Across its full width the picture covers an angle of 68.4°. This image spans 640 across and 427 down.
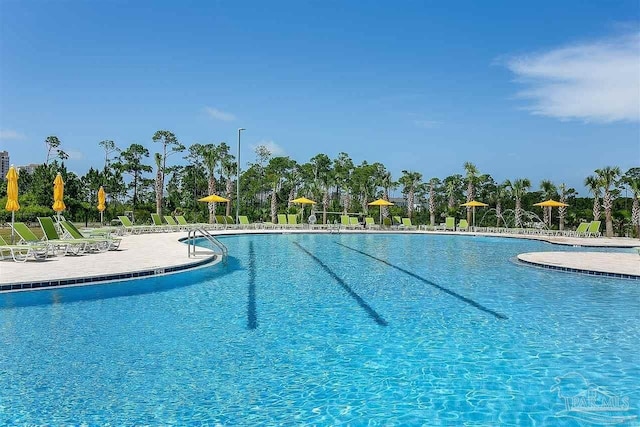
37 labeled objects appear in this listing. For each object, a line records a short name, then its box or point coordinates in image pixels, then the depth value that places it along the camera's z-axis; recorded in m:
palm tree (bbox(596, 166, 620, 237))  30.11
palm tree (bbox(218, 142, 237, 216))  42.59
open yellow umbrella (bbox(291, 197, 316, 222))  30.53
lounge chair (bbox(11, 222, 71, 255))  11.63
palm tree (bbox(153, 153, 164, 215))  37.50
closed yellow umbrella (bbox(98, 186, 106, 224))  21.46
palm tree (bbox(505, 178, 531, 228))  36.25
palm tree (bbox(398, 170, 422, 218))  42.94
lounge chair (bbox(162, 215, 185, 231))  24.86
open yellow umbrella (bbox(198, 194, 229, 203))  28.33
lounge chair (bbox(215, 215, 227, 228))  31.85
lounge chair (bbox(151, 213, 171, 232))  24.22
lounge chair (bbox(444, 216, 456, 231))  29.12
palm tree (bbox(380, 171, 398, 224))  45.09
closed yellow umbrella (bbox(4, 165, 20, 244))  12.10
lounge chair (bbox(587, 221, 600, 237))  24.97
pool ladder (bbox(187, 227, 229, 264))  13.43
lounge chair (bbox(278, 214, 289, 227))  29.38
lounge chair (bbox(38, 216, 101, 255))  12.63
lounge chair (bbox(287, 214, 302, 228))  29.66
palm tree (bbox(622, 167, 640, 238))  30.31
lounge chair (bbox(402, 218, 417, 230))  30.84
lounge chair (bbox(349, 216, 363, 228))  30.01
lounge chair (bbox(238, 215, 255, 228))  29.63
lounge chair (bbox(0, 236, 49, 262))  10.74
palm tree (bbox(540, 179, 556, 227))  37.09
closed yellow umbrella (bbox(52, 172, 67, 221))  15.47
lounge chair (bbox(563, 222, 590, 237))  25.56
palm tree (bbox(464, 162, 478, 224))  38.50
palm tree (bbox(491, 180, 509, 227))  37.72
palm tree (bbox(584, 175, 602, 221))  31.52
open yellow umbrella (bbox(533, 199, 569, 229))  28.51
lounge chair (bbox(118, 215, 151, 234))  21.44
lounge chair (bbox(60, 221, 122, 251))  13.64
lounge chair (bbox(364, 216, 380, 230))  30.06
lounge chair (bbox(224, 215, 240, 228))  29.86
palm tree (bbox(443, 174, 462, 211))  44.76
